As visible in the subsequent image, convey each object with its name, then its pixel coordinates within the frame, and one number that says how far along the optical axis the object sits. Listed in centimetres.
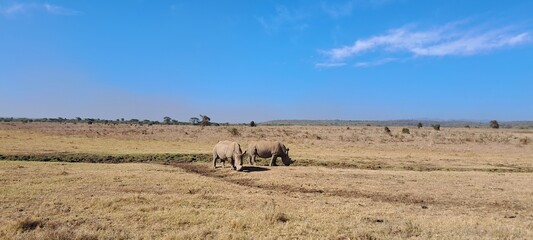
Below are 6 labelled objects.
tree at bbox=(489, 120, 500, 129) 12135
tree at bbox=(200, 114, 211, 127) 10409
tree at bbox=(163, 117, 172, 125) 14765
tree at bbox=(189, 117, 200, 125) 12668
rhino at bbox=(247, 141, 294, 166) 3005
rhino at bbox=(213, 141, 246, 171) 2695
